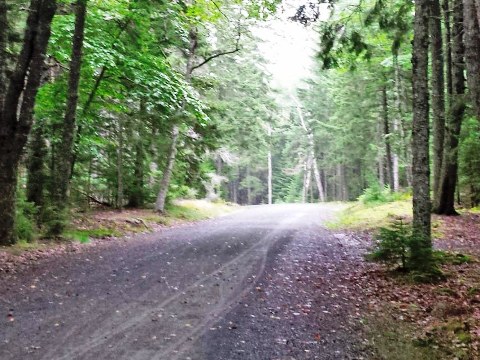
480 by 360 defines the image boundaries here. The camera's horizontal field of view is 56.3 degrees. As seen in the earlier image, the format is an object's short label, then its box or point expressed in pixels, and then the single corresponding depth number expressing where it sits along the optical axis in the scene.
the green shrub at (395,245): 8.56
